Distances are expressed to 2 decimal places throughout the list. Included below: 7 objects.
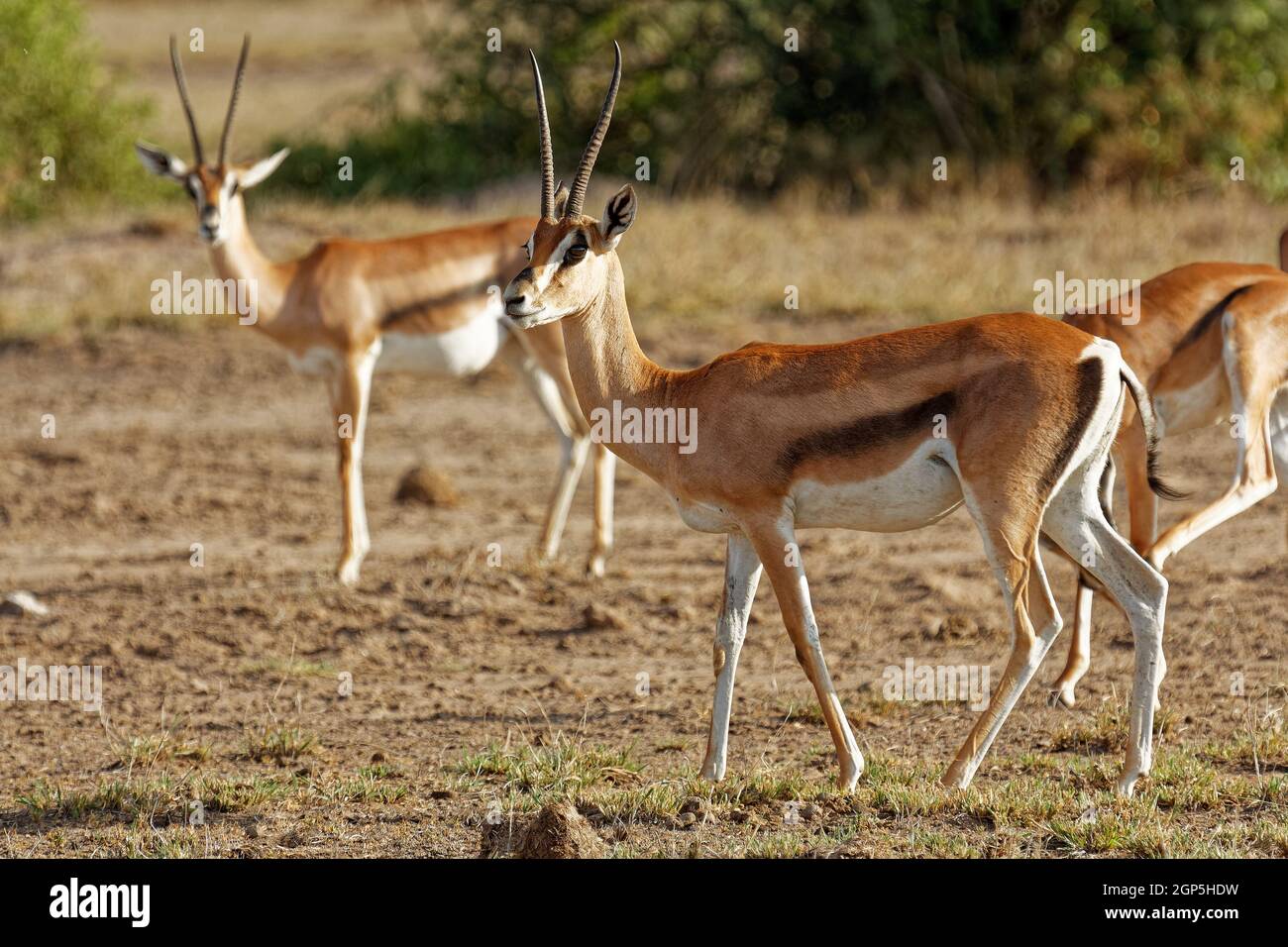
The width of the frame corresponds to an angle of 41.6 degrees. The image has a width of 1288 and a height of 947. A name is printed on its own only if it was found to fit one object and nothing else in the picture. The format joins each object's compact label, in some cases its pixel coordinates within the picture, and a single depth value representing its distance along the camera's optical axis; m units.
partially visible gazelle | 6.91
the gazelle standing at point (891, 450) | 5.36
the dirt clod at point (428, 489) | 10.14
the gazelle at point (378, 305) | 9.10
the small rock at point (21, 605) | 8.23
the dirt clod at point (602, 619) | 8.00
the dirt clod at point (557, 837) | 5.04
